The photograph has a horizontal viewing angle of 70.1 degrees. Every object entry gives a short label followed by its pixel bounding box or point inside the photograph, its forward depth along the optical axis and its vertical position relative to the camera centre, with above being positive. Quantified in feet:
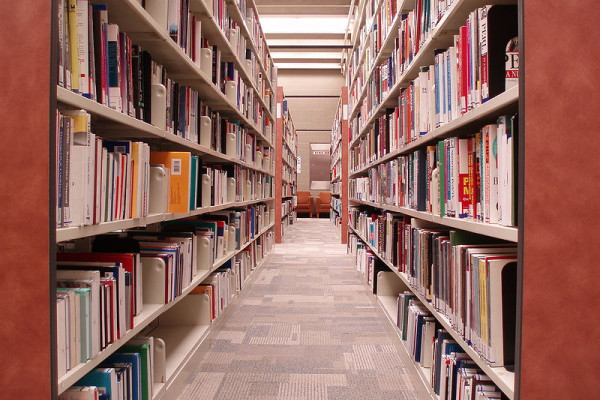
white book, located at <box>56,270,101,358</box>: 3.67 -0.75
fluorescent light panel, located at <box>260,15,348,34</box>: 32.01 +13.30
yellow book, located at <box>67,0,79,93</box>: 3.55 +1.28
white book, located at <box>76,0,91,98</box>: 3.64 +1.32
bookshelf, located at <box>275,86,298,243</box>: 21.90 +2.08
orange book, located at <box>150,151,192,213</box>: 6.10 +0.33
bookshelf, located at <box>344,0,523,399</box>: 4.10 +0.79
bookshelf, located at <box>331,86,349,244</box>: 20.89 +2.09
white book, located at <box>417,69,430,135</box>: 6.06 +1.36
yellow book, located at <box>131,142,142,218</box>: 4.63 +0.26
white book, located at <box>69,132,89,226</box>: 3.37 +0.15
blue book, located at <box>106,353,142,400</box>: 4.63 -1.80
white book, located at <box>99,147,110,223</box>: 3.93 +0.11
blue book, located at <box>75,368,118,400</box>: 3.98 -1.71
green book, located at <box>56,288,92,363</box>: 3.53 -1.02
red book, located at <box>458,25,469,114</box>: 4.31 +1.33
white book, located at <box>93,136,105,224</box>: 3.73 +0.15
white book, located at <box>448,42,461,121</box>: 4.72 +1.28
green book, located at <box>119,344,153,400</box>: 4.88 -1.94
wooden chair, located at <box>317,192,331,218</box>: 41.50 -0.42
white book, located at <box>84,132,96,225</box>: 3.53 +0.13
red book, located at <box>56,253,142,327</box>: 4.42 -0.68
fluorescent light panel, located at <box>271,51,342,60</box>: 38.33 +12.87
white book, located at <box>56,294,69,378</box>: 3.21 -1.03
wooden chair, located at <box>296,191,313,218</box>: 42.42 -0.52
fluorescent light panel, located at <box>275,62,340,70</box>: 40.22 +12.45
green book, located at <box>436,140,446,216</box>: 5.06 +0.22
